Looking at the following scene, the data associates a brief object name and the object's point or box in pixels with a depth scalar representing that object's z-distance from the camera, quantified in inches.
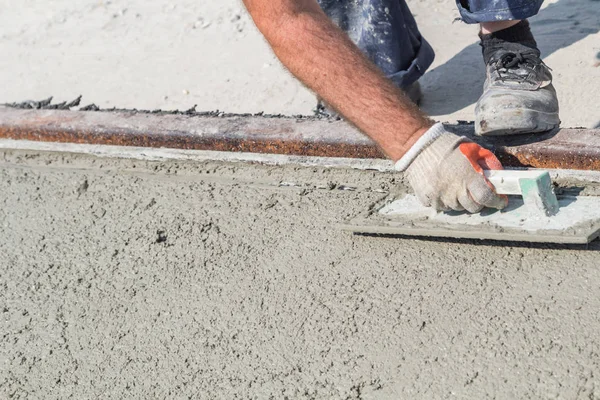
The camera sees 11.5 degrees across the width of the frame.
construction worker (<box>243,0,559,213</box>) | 127.8
